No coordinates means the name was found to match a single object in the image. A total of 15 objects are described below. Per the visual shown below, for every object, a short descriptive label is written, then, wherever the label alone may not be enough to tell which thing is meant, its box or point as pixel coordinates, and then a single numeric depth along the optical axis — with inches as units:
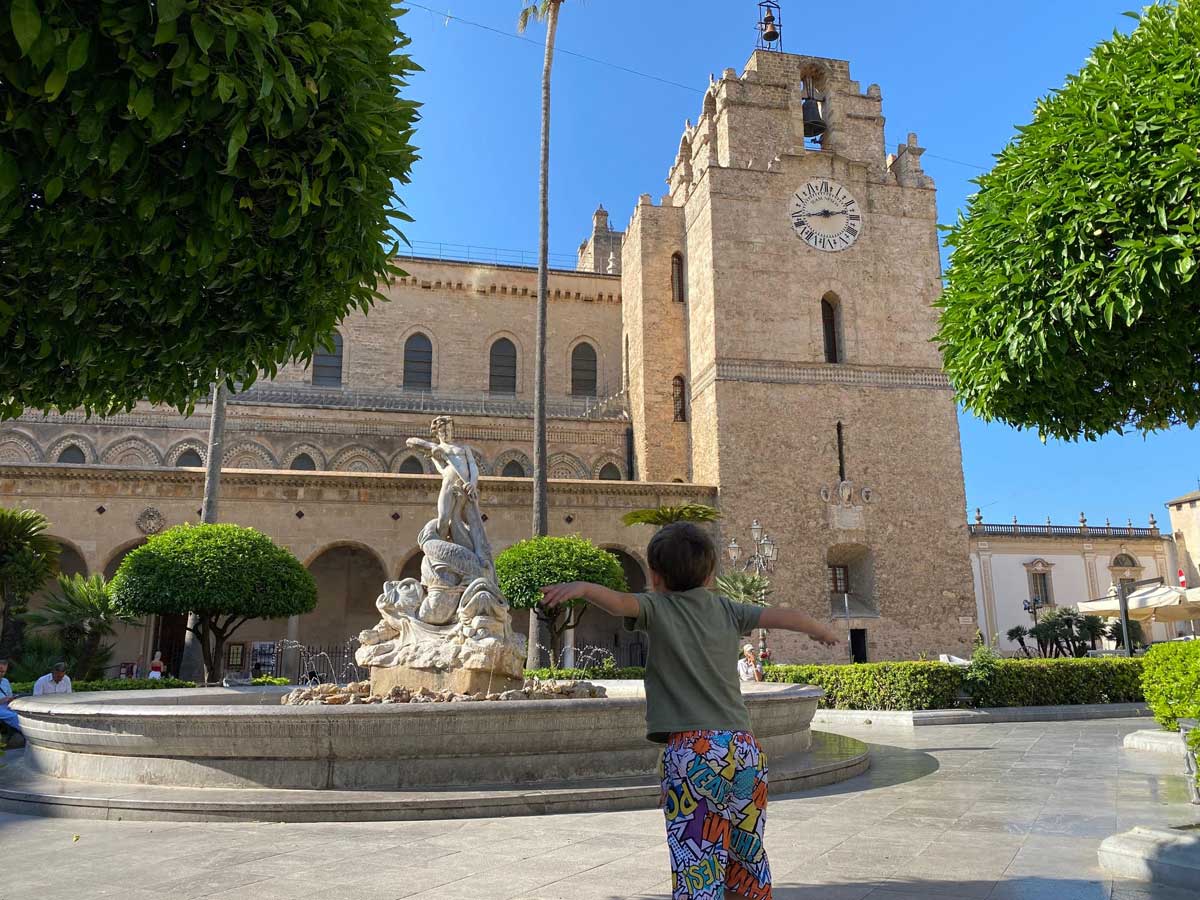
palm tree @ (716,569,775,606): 754.2
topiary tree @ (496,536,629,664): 679.7
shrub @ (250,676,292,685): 644.1
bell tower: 1013.2
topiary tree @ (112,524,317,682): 617.0
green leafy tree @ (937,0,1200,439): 190.7
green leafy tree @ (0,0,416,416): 99.7
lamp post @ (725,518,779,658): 745.0
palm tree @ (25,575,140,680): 646.5
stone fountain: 231.5
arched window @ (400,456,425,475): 1106.7
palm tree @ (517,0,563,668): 780.6
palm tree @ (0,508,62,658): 635.5
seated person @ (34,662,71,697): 451.7
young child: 96.1
